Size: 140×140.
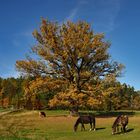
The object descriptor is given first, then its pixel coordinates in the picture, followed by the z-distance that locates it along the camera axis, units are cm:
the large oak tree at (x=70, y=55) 2957
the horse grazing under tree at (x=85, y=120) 1904
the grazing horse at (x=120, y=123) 1666
